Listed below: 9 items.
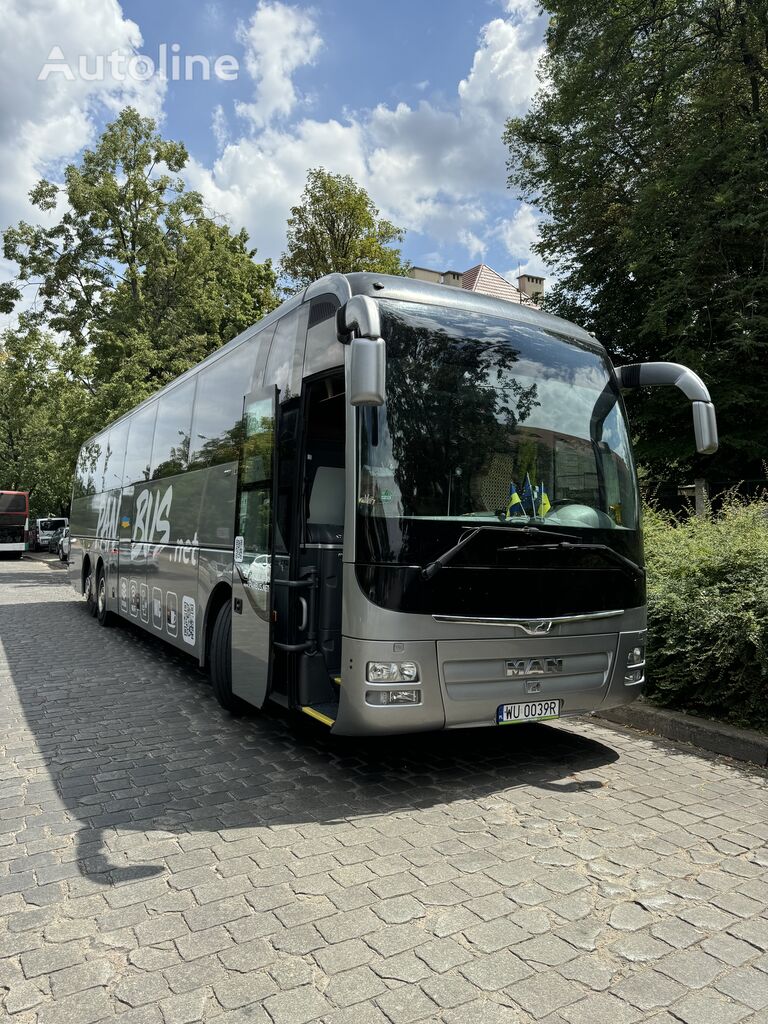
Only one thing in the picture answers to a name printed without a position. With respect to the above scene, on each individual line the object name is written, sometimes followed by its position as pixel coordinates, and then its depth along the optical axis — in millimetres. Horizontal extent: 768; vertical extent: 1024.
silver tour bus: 4699
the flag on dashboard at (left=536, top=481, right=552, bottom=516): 5195
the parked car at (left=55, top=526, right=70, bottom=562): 33688
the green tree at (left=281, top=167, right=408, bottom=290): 24344
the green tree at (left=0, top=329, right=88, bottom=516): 23938
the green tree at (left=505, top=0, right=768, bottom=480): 16547
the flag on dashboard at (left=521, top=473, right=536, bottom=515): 5148
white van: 44000
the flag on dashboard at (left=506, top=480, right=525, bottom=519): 5070
